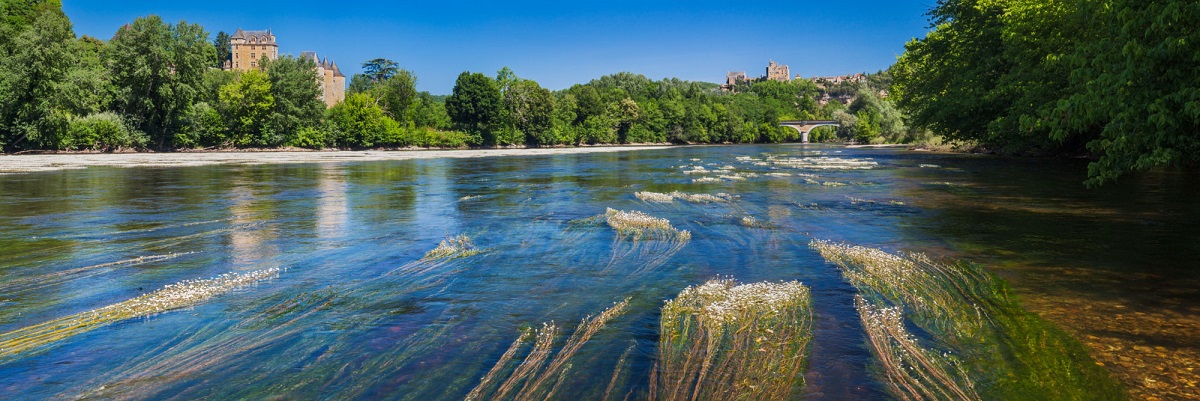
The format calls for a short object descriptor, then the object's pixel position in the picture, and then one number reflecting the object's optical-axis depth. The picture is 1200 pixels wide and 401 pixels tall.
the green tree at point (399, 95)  124.31
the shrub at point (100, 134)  75.94
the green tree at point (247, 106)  95.62
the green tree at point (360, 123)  108.88
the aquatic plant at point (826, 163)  51.10
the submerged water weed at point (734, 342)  6.34
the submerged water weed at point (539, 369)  6.25
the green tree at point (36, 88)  71.25
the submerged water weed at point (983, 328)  6.31
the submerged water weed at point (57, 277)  10.31
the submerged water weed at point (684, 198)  24.66
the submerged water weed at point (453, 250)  13.31
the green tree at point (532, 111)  135.38
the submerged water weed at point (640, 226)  15.95
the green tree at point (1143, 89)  10.97
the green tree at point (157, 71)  83.50
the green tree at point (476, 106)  126.12
